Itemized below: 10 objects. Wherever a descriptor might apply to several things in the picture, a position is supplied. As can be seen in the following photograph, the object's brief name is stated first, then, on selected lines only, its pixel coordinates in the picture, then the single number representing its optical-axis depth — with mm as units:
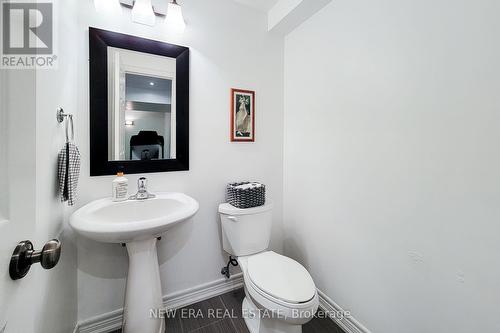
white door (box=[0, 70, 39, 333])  436
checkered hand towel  978
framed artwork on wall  1696
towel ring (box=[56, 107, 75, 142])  948
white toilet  1031
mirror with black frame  1283
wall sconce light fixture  1305
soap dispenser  1271
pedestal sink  935
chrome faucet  1325
